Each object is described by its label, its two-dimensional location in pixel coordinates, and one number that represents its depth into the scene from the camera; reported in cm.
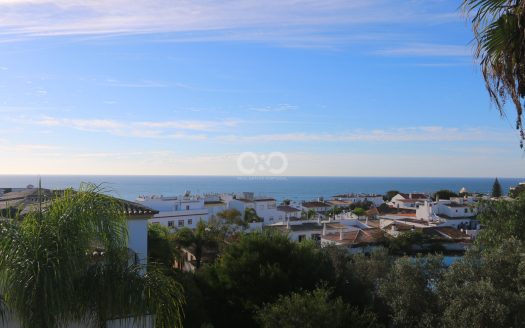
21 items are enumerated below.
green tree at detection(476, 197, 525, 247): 1391
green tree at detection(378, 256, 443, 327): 1147
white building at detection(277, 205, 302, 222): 7307
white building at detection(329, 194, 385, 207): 11219
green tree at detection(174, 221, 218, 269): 3111
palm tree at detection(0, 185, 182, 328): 664
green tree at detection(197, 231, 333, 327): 1622
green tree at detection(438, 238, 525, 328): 982
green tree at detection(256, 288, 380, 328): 1071
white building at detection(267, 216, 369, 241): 5150
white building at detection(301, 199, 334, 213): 9245
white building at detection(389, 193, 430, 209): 9281
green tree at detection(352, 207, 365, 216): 8275
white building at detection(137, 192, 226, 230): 5556
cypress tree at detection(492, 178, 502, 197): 9432
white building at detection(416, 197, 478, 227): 6650
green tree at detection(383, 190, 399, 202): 12024
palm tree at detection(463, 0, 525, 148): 438
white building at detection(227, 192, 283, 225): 7088
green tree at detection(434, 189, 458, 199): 10094
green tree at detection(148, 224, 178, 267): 1923
